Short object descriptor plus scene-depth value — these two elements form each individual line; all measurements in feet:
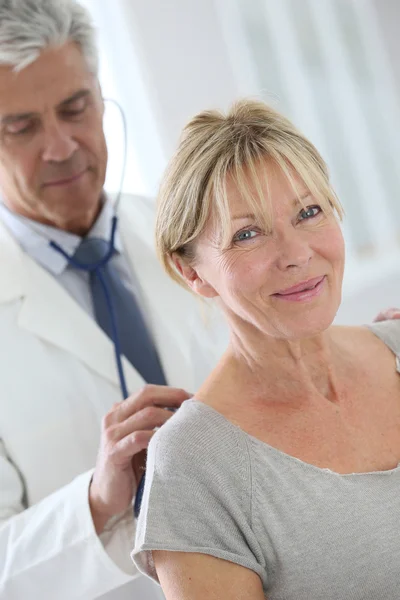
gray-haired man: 4.63
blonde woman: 4.02
